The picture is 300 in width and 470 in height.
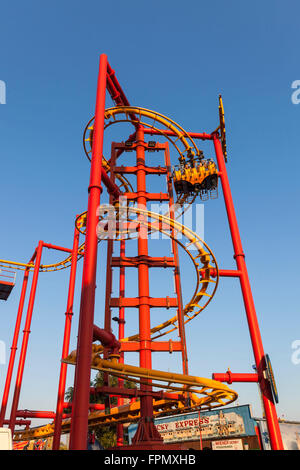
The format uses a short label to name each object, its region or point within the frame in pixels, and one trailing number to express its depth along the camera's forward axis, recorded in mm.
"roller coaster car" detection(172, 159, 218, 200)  17891
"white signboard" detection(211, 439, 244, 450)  24916
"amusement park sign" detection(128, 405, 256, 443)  25312
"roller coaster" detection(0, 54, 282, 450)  10384
